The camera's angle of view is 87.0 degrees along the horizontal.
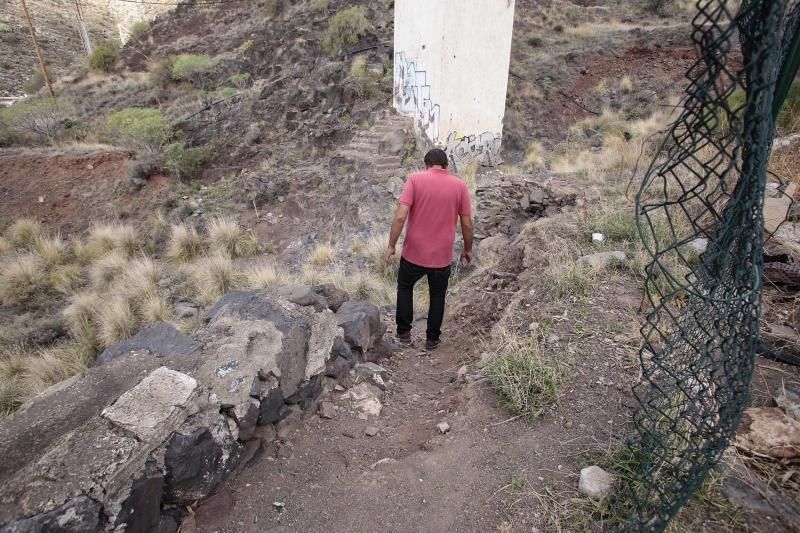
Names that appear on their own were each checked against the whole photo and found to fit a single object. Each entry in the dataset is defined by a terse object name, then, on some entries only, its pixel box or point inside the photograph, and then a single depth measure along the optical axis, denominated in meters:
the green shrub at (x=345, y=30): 14.98
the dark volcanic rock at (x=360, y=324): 3.49
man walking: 3.65
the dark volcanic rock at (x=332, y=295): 3.92
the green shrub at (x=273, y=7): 20.33
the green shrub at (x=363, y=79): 13.46
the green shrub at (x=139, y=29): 24.32
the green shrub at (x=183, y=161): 13.01
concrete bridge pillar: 9.79
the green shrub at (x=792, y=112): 5.86
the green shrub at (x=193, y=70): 17.98
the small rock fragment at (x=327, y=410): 2.88
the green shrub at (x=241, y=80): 16.94
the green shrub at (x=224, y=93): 16.20
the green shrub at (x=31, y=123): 15.02
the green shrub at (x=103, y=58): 21.81
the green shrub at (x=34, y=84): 22.99
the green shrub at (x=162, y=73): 18.41
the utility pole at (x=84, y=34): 27.07
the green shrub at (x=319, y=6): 17.23
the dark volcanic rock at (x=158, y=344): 2.61
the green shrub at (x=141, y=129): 14.07
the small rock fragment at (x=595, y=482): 1.96
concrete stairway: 11.31
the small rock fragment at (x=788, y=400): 2.20
